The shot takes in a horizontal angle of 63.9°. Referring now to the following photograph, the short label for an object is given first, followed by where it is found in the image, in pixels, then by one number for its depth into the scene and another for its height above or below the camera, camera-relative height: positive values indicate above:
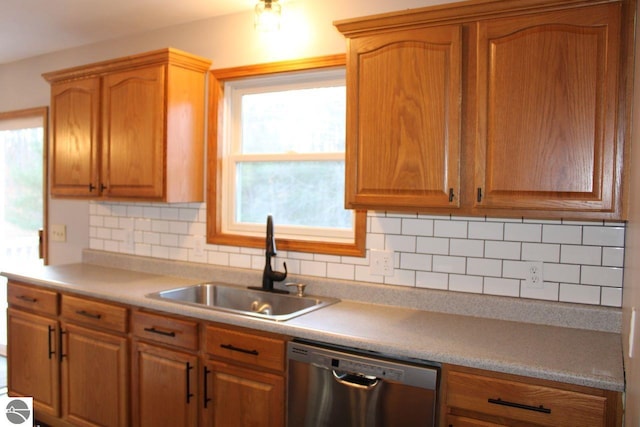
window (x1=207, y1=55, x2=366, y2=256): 2.75 +0.22
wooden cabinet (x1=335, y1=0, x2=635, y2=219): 1.78 +0.35
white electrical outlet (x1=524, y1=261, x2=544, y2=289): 2.19 -0.32
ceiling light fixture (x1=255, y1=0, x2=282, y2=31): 2.52 +0.89
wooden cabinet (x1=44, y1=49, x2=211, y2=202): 2.92 +0.41
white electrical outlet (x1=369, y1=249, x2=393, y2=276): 2.54 -0.32
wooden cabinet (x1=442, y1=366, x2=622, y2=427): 1.57 -0.65
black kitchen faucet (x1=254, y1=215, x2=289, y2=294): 2.73 -0.39
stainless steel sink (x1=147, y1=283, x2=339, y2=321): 2.63 -0.55
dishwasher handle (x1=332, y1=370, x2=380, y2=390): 1.88 -0.68
